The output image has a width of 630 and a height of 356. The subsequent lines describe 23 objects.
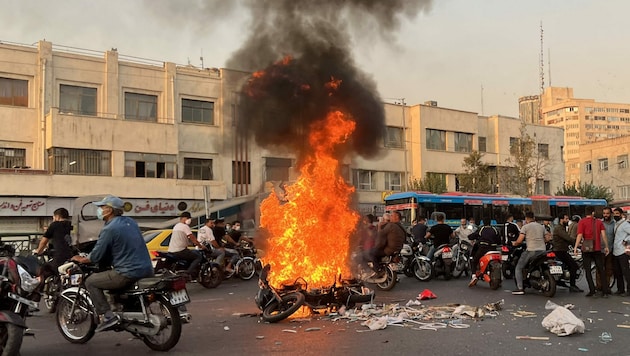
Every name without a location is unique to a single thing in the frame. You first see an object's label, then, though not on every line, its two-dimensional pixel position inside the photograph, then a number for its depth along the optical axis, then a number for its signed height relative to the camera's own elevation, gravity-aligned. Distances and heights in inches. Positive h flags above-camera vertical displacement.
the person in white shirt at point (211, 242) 526.3 -37.7
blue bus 1051.3 -14.2
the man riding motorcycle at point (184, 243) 475.5 -34.1
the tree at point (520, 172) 1514.5 +76.5
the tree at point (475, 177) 1576.0 +61.0
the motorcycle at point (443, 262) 533.0 -60.0
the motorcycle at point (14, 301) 213.8 -39.2
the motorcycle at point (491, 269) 458.6 -58.2
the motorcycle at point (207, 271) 514.0 -63.7
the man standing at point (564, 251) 439.8 -42.4
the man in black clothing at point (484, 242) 493.4 -39.3
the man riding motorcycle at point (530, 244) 430.0 -35.6
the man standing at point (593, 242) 406.0 -33.1
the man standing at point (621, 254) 401.7 -42.0
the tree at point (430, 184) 1555.1 +43.1
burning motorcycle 318.0 -56.7
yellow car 548.3 -36.0
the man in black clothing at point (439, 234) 544.4 -34.3
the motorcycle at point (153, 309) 248.5 -47.7
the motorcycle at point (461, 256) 550.3 -56.5
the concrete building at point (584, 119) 5039.4 +716.5
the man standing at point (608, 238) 413.4 -30.5
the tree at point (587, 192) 1857.8 +17.5
